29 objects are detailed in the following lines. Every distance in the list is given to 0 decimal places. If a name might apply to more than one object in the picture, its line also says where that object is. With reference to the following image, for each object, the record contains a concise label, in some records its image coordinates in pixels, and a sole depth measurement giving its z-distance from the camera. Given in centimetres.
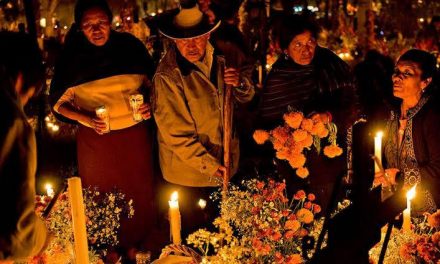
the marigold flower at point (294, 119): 293
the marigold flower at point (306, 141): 296
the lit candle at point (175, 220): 286
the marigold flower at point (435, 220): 270
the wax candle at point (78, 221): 244
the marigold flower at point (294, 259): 261
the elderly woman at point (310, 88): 381
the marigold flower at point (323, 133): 302
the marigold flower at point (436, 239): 256
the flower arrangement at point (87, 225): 289
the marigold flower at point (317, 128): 297
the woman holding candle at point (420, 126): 358
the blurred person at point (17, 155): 197
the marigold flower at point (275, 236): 270
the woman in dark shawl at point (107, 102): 388
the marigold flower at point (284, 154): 296
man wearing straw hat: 375
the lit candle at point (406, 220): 289
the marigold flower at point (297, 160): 296
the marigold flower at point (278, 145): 297
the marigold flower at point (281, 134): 297
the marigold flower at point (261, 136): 311
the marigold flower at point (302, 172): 299
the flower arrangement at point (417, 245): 255
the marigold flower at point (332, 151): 315
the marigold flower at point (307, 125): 294
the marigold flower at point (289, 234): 276
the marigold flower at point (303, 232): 282
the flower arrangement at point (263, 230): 278
